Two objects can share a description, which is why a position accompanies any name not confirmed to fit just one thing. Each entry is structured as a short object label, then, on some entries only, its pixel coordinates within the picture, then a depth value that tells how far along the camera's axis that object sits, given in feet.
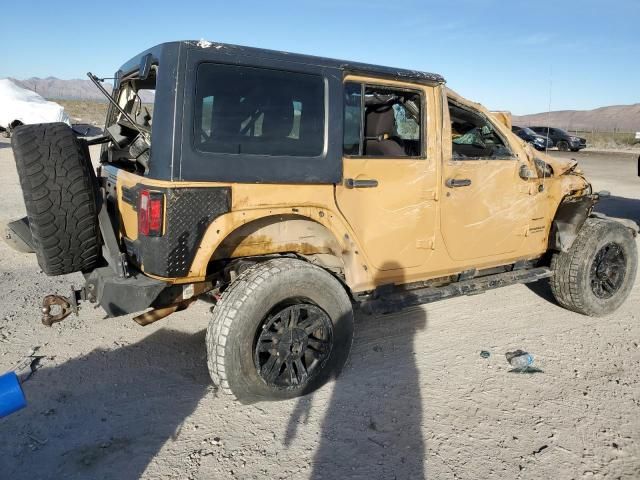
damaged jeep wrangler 9.22
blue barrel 5.59
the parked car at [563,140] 97.81
